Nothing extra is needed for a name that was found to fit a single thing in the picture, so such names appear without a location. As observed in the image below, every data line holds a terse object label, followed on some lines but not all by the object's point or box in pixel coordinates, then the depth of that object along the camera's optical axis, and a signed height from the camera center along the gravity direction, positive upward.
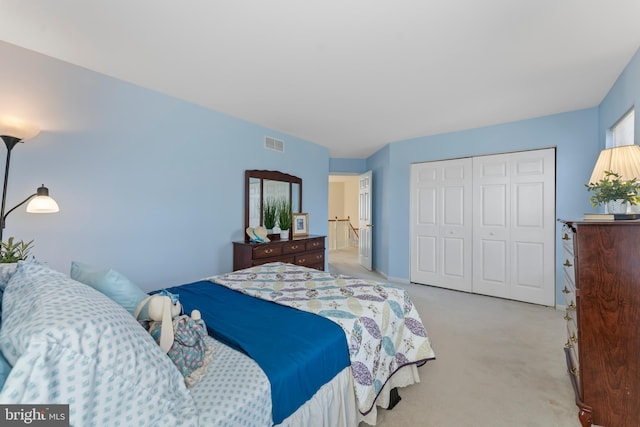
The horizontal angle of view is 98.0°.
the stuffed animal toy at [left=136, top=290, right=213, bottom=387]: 1.01 -0.49
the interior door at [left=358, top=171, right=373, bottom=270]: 5.75 -0.23
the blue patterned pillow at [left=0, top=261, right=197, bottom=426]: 0.57 -0.35
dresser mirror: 3.80 +0.29
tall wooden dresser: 1.48 -0.60
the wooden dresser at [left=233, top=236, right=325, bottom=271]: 3.39 -0.57
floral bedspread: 1.46 -0.61
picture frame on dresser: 4.29 -0.24
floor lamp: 1.88 +0.17
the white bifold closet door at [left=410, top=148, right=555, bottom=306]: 3.62 -0.22
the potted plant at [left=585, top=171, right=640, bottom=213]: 1.62 +0.10
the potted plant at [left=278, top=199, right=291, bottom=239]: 4.10 -0.14
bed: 0.61 -0.57
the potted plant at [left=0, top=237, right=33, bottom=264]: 1.76 -0.29
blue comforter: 1.08 -0.59
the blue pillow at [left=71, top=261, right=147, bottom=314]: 1.19 -0.33
